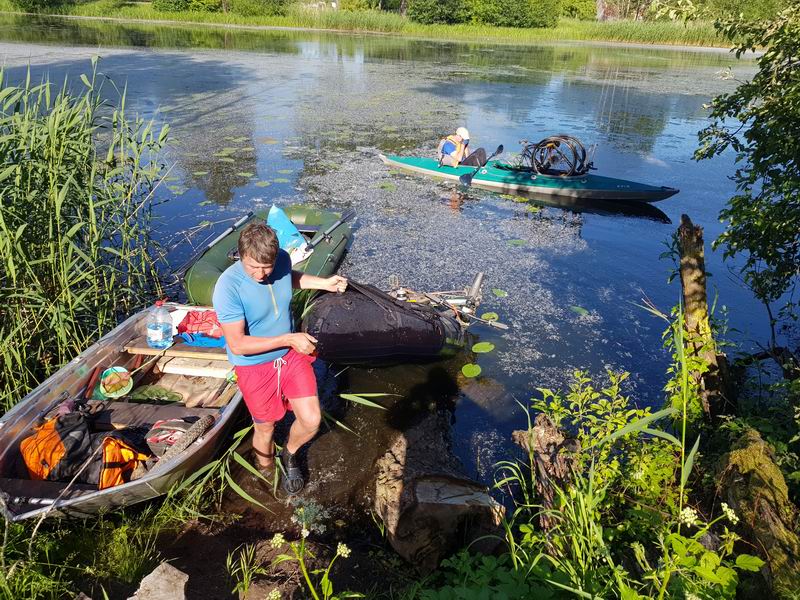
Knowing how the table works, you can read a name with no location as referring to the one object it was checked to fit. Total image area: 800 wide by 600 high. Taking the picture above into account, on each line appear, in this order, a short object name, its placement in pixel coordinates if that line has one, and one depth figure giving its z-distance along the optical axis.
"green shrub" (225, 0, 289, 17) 34.19
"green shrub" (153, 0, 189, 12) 33.97
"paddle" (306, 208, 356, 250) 5.83
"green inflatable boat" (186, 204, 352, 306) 4.75
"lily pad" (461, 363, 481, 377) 4.64
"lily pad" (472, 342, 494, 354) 4.95
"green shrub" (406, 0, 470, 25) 34.16
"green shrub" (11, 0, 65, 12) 32.56
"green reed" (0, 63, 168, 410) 3.53
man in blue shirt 2.60
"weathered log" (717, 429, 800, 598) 1.78
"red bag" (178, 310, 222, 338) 4.23
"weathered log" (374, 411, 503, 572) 2.89
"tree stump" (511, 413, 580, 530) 2.80
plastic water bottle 3.86
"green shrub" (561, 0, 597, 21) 41.16
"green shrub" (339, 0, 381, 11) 36.78
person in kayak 9.49
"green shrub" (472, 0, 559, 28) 35.69
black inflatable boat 4.25
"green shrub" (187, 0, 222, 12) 34.69
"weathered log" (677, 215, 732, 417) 3.24
